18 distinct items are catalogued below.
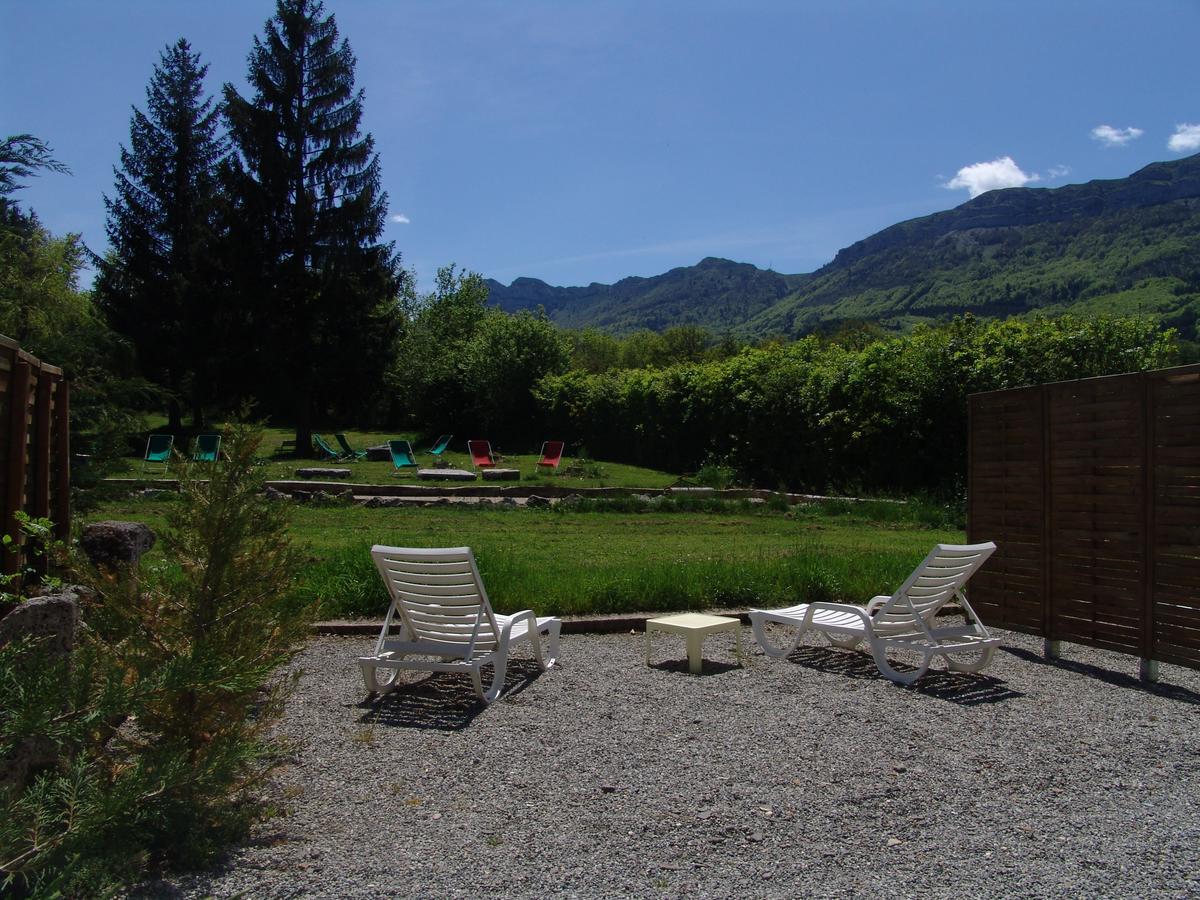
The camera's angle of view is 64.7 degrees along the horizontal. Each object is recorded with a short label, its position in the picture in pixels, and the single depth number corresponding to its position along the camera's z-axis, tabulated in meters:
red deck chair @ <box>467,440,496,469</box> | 23.36
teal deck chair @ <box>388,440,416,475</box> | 22.89
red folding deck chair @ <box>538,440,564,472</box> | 23.87
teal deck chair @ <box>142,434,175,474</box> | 22.25
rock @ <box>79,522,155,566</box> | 5.73
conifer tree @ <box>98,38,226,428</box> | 32.88
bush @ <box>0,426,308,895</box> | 2.74
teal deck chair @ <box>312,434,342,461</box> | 26.47
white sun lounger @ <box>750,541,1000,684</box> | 5.92
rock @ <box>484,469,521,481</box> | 20.95
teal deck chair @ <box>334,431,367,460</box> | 26.95
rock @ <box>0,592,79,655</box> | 3.18
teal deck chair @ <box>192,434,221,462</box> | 22.45
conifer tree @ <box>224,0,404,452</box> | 28.47
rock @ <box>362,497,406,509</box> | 16.72
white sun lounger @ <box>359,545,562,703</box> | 5.40
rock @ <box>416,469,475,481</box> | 20.81
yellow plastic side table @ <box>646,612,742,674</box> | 6.26
